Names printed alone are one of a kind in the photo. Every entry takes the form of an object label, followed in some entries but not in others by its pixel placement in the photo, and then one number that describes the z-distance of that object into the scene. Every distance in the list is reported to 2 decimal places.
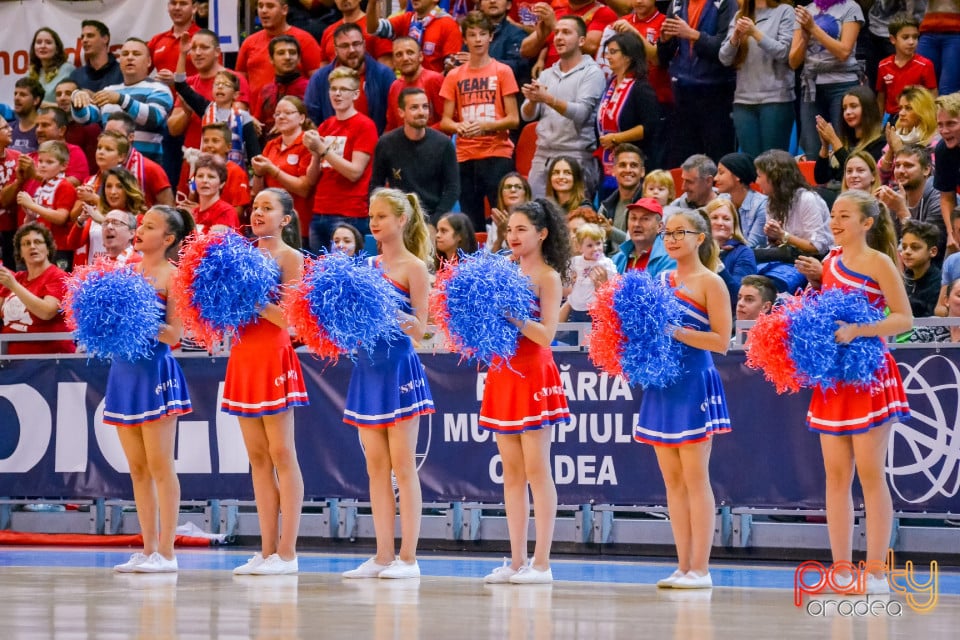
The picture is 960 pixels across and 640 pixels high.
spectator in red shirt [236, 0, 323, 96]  25.58
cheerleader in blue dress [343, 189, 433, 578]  14.01
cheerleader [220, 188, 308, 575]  14.27
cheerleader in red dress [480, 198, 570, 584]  13.73
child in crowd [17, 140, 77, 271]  23.39
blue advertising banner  15.27
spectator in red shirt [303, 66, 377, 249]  22.14
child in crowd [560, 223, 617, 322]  18.09
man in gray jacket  22.03
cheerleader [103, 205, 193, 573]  14.62
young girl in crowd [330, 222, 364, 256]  18.34
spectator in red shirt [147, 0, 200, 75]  26.86
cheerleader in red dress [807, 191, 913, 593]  12.40
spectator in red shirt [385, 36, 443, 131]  23.30
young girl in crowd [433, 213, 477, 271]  18.53
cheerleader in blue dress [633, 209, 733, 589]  13.18
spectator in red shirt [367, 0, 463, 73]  25.22
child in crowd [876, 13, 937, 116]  20.70
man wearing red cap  17.45
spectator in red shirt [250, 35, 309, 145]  24.64
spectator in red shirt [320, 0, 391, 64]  25.28
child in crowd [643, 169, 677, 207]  18.92
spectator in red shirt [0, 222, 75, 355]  19.89
